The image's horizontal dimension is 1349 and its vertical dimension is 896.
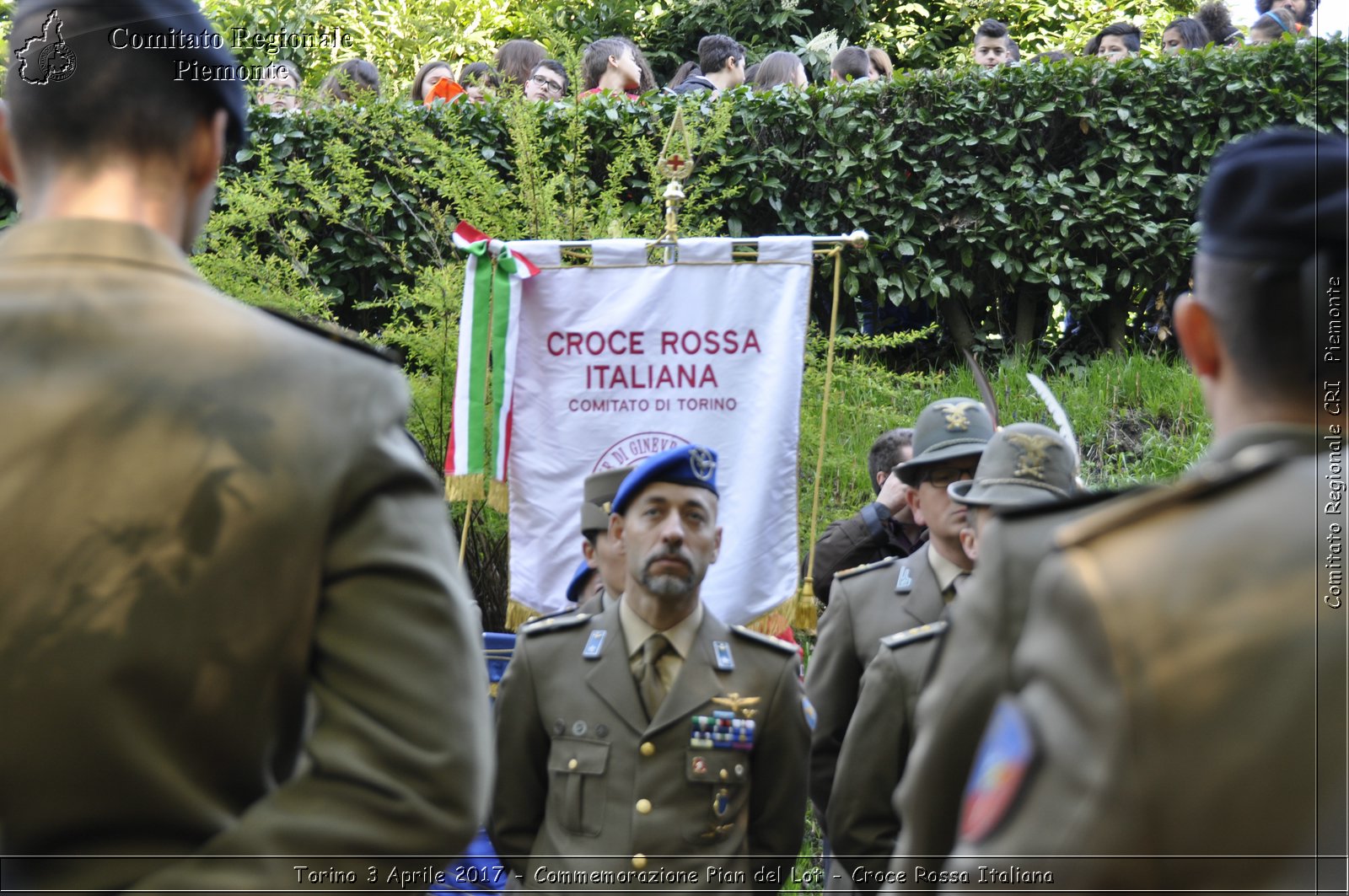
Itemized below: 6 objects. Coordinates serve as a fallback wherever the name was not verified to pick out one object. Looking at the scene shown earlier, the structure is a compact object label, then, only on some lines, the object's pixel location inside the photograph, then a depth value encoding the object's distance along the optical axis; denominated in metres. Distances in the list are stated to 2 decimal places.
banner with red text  5.40
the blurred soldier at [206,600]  1.44
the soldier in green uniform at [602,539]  4.53
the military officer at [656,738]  3.58
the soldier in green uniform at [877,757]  3.56
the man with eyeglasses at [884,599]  4.14
